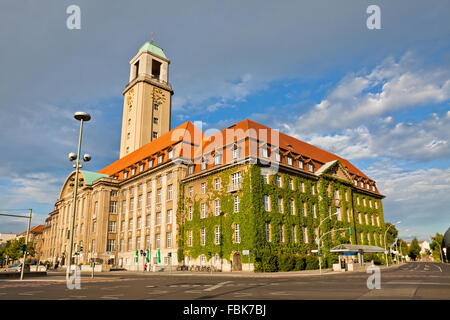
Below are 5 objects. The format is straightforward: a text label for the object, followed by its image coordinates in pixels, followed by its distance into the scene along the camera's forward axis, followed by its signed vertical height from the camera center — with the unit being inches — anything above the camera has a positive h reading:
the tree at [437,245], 4259.1 -14.9
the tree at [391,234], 3255.2 +91.5
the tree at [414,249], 5467.5 -78.1
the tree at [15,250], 3238.2 -39.4
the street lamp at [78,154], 794.8 +215.7
